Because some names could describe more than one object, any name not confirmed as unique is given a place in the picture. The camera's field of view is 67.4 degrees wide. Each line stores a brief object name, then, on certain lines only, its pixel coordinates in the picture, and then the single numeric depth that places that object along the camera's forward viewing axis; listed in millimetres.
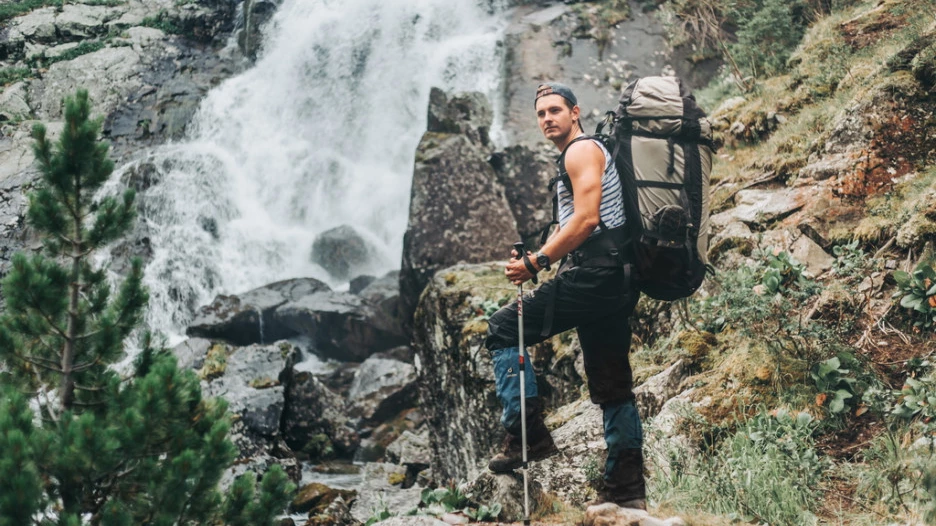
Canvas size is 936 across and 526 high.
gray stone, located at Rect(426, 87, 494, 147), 17016
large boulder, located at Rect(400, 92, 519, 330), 14984
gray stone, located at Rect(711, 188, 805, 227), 7188
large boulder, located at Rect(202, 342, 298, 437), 12258
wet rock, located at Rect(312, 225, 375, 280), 20672
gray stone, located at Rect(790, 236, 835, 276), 6157
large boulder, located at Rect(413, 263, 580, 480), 8297
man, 4133
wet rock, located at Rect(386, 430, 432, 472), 12500
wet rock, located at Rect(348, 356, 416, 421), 15070
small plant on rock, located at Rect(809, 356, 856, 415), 4682
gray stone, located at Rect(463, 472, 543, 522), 4738
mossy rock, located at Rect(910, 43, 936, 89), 6621
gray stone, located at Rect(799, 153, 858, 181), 6883
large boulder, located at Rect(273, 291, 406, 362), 17516
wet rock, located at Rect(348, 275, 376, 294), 19422
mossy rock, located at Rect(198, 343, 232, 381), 13828
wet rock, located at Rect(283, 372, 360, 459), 13547
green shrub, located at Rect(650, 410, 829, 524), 4074
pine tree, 3451
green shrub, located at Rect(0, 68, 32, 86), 29688
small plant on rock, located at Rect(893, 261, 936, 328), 4777
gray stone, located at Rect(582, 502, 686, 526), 3785
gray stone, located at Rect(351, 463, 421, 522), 10695
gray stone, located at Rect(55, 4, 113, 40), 32250
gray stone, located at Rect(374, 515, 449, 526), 4590
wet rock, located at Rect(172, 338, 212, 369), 15492
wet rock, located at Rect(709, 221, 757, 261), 7137
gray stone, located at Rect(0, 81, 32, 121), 28156
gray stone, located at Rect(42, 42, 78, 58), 31039
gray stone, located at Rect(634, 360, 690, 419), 5871
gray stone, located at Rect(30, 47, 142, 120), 28609
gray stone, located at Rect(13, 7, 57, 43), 31875
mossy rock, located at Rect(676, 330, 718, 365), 6098
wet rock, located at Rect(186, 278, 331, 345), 17297
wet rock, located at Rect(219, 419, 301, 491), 10695
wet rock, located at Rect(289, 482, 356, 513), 10734
